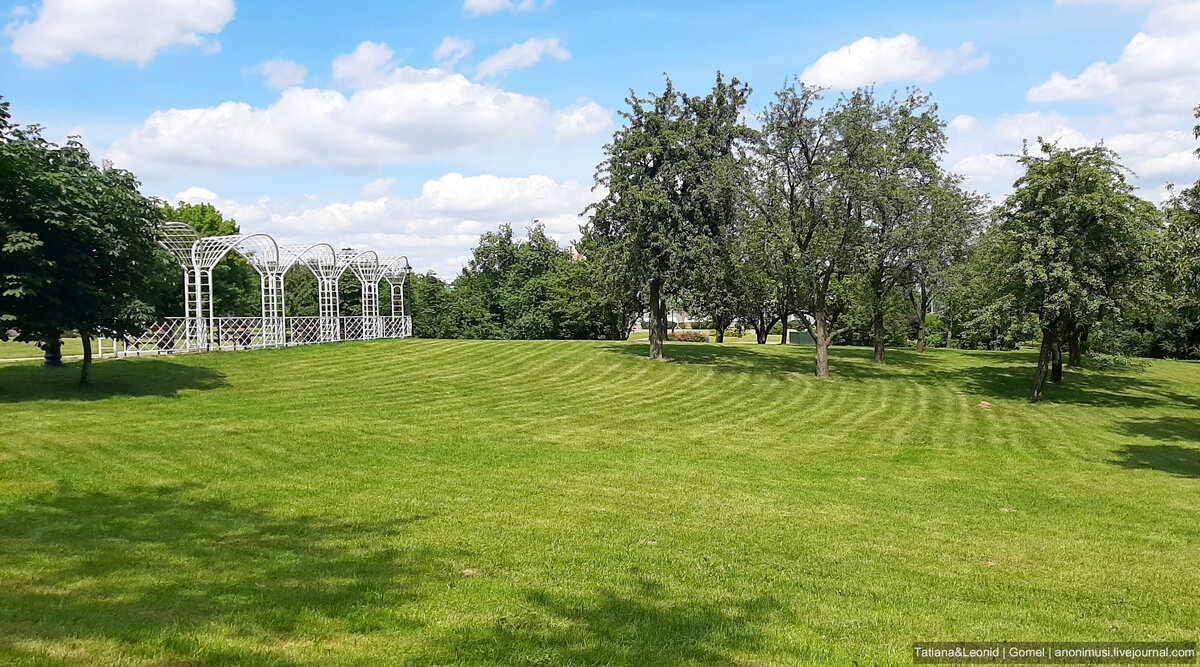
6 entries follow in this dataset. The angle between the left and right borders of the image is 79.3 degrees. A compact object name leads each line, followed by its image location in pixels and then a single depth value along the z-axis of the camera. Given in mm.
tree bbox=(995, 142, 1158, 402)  24797
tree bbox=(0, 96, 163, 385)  17188
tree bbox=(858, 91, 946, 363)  29406
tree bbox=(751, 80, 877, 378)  29236
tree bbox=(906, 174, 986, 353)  30391
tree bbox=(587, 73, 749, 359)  29953
